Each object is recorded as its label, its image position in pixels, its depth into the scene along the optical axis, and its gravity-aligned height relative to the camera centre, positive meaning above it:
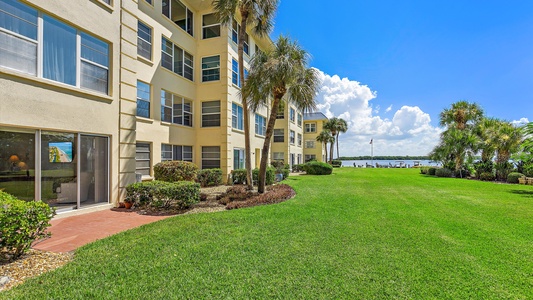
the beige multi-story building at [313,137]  45.47 +3.49
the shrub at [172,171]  12.73 -0.79
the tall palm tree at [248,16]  12.37 +7.46
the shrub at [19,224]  4.48 -1.28
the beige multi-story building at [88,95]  6.86 +2.23
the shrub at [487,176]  23.78 -2.10
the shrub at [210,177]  15.88 -1.40
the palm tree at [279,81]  11.44 +3.63
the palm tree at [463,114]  30.25 +5.03
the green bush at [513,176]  20.97 -1.89
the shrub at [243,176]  16.97 -1.42
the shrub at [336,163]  54.25 -1.72
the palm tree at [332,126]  49.80 +6.02
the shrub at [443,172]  28.13 -2.03
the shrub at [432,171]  31.02 -2.06
